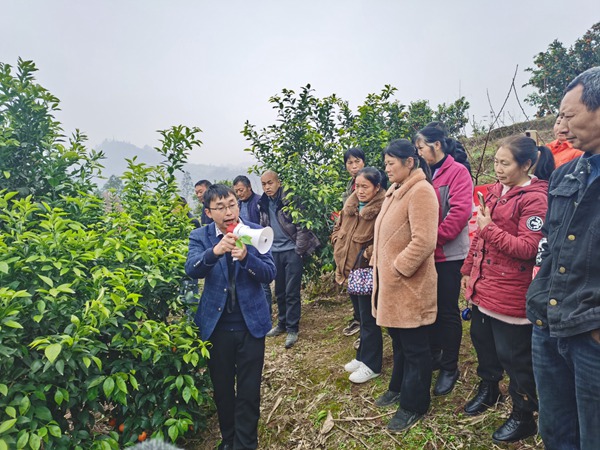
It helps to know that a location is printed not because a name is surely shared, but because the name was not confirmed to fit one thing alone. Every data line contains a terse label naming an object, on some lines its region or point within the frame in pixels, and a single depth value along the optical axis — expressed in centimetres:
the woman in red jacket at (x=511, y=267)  223
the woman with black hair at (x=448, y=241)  291
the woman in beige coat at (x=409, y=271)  256
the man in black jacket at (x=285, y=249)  468
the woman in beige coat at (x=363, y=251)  335
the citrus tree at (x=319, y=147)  487
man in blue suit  268
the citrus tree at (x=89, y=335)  193
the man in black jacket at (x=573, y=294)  148
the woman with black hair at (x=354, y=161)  430
